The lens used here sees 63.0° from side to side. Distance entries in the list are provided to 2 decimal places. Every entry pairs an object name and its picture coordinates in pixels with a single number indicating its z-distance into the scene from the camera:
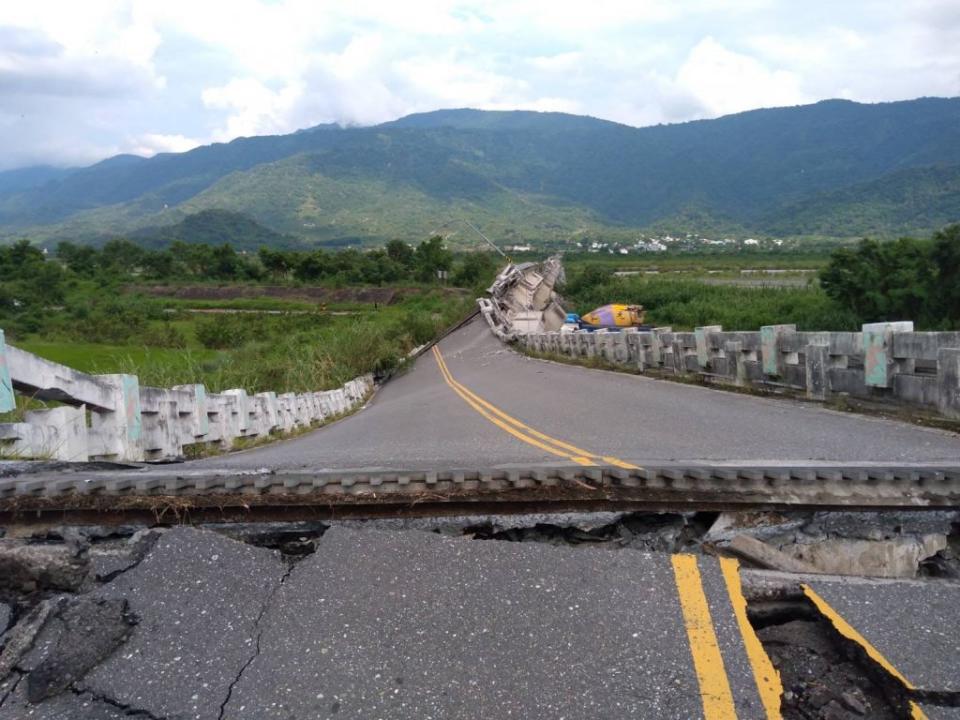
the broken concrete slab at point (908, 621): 3.06
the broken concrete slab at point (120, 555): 3.64
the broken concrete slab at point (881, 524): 4.13
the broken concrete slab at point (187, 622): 3.03
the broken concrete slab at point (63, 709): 2.92
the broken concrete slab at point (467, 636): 2.93
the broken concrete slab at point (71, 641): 3.06
